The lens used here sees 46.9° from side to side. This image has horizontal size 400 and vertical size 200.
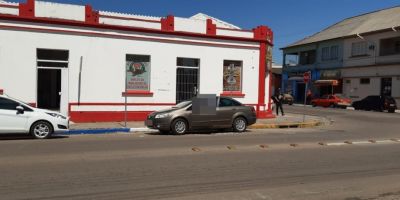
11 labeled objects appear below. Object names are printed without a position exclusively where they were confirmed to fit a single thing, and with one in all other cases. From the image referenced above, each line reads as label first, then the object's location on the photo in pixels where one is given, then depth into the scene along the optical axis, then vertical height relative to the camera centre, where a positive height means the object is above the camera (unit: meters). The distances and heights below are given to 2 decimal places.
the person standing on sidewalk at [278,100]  26.94 -0.74
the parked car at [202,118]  16.53 -1.23
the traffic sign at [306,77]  25.49 +0.61
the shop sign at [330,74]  49.66 +1.59
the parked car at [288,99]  50.28 -1.26
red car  43.47 -1.20
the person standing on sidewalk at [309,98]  50.88 -1.11
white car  14.11 -1.19
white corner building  18.66 +1.08
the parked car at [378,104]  37.91 -1.20
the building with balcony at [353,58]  43.44 +3.31
